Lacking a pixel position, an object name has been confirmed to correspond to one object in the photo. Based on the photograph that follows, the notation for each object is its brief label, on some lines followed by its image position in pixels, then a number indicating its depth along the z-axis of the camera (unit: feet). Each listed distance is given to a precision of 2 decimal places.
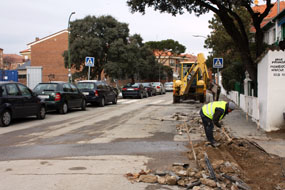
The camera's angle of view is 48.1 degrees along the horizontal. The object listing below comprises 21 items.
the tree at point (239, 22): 43.65
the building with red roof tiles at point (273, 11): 108.37
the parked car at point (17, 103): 35.86
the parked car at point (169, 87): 155.61
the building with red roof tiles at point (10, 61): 289.00
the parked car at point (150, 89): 106.93
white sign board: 30.48
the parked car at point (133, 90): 92.02
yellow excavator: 68.18
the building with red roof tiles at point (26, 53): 311.91
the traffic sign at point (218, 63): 68.95
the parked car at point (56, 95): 48.19
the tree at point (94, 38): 107.86
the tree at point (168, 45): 206.59
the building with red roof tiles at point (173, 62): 271.94
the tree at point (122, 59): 107.65
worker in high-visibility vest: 22.81
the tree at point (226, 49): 72.71
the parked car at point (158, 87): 121.76
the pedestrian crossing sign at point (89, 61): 72.80
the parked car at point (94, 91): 62.59
